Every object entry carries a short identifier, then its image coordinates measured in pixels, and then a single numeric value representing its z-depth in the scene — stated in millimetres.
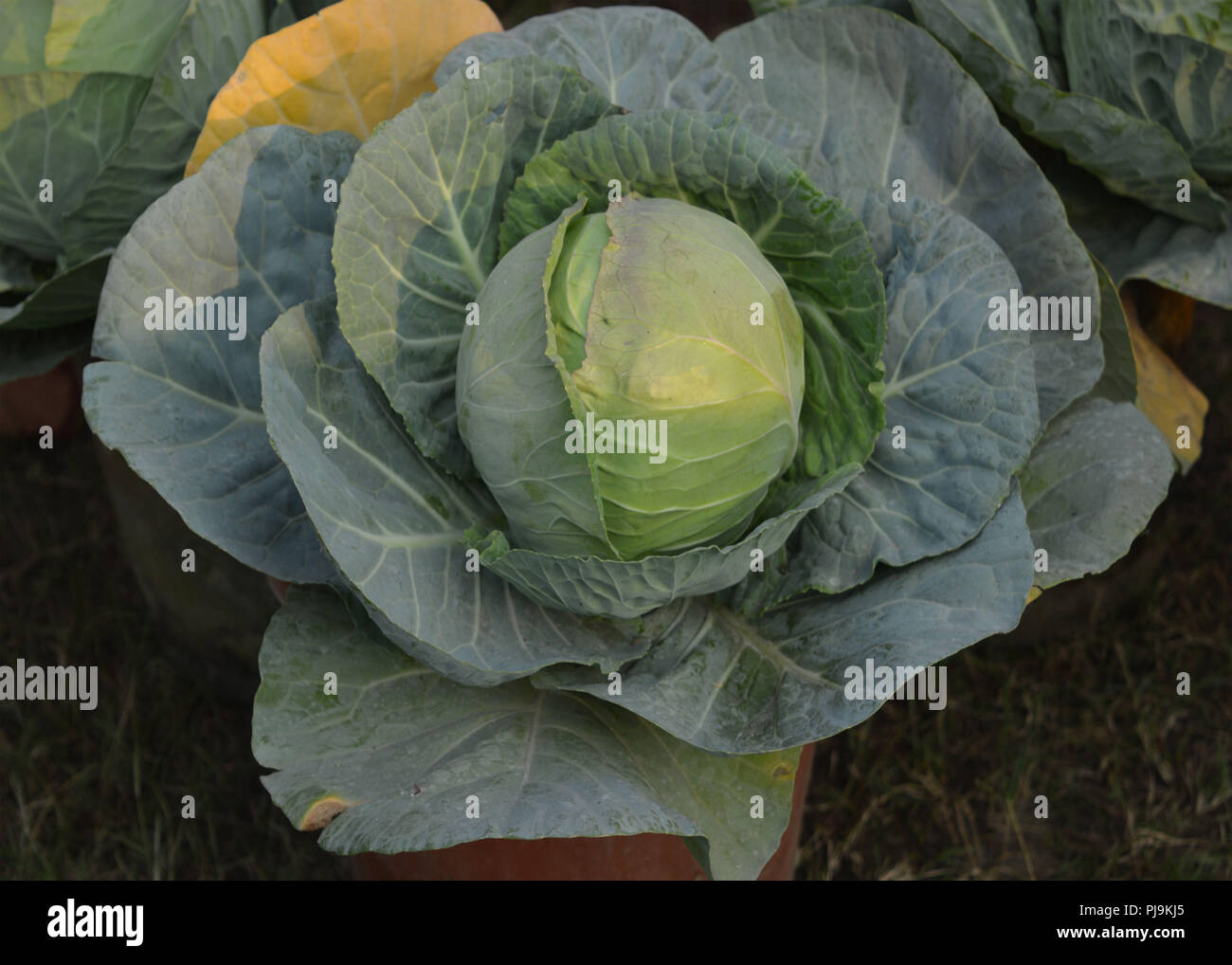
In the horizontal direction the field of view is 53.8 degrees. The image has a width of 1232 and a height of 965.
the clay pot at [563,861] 1945
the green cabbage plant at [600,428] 1646
